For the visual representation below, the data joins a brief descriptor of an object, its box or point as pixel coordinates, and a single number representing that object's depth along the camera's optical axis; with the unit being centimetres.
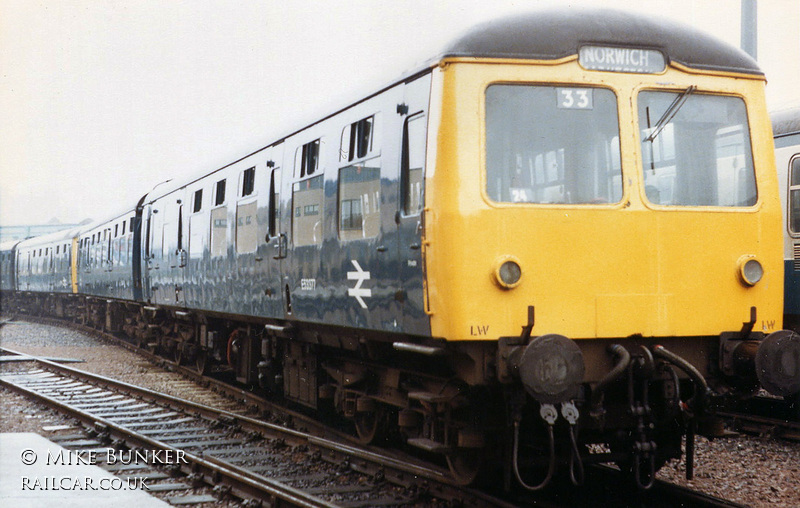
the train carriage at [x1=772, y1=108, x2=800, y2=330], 1000
